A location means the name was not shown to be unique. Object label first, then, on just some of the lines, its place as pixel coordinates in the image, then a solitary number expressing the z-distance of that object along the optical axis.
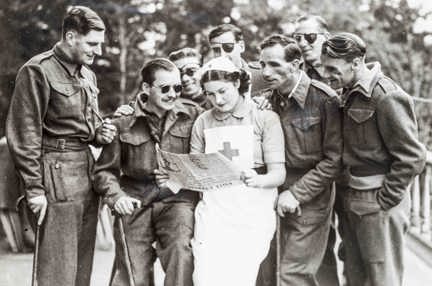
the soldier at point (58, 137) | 3.80
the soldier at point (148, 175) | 3.99
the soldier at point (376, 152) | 3.68
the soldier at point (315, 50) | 4.78
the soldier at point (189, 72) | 4.91
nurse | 3.75
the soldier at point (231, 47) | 5.21
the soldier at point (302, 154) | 3.95
